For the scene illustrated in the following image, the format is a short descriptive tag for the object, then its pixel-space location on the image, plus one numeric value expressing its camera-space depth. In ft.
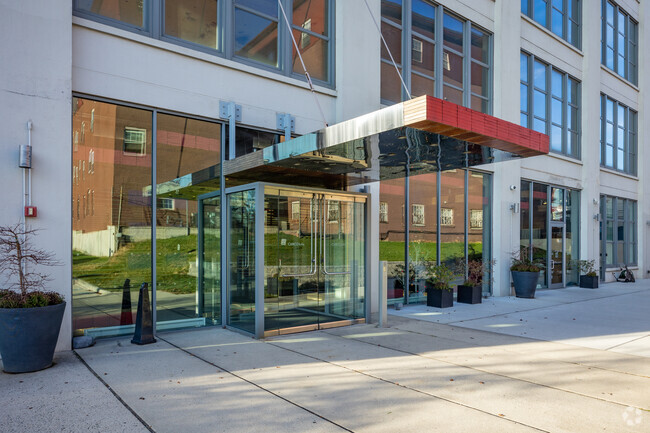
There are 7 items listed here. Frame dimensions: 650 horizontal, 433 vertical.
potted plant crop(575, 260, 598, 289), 56.49
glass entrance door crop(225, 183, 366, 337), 26.61
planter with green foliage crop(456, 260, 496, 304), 41.39
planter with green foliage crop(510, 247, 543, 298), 45.52
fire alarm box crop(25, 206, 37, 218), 21.94
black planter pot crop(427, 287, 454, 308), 38.58
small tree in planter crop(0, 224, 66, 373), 18.81
